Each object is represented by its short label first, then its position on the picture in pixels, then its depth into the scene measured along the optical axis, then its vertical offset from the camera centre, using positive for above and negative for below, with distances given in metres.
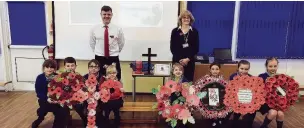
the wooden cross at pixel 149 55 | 4.16 -0.23
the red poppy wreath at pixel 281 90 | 3.09 -0.55
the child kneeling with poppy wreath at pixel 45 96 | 3.38 -0.69
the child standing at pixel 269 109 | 3.25 -0.80
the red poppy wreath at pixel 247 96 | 3.06 -0.60
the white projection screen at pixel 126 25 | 4.57 +0.24
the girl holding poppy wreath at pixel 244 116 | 3.39 -0.90
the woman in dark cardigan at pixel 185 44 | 3.79 -0.05
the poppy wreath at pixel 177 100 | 2.97 -0.65
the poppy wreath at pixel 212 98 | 3.15 -0.65
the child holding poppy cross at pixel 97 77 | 3.42 -0.47
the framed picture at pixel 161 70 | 4.13 -0.45
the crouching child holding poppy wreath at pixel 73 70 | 3.40 -0.38
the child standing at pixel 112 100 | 3.35 -0.75
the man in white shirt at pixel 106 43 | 3.89 -0.05
